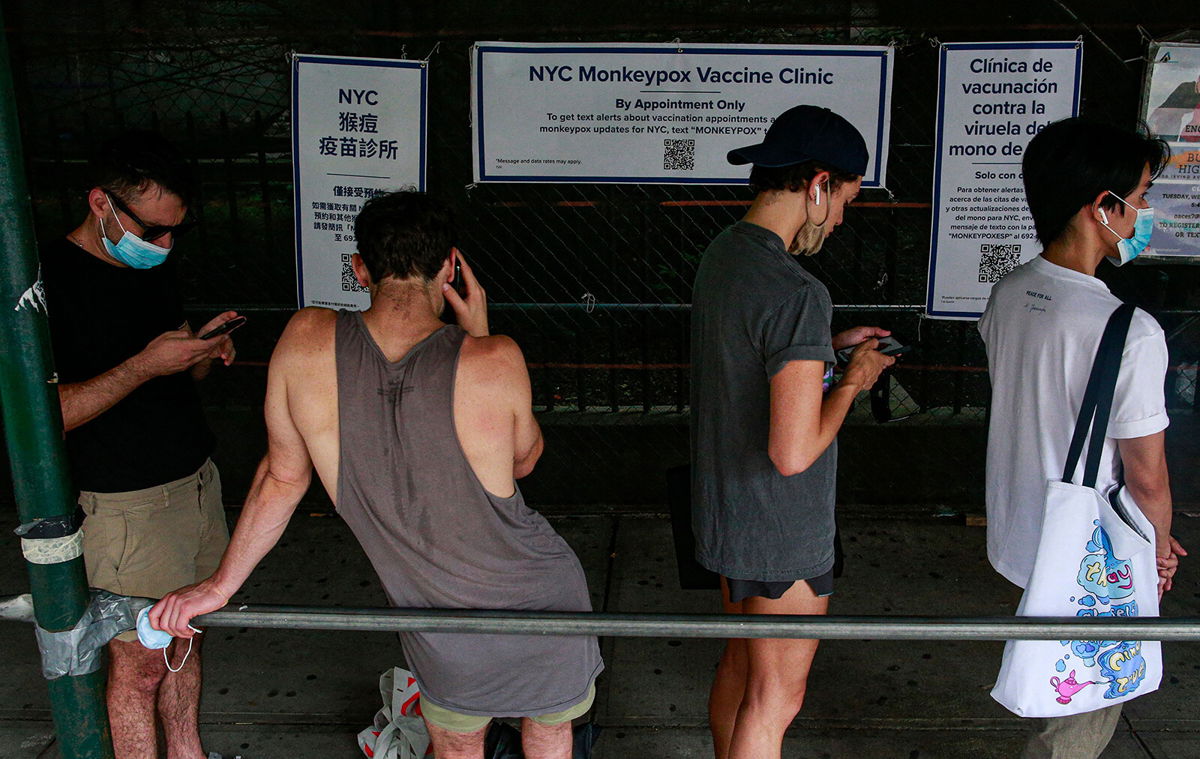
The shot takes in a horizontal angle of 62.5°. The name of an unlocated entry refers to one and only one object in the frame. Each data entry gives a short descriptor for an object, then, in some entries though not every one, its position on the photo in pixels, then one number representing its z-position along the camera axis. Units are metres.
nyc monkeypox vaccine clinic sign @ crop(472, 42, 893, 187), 4.29
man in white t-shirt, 2.12
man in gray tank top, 2.03
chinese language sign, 4.42
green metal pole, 1.63
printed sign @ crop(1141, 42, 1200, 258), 4.27
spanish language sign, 4.25
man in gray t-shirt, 2.17
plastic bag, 3.03
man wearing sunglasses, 2.62
